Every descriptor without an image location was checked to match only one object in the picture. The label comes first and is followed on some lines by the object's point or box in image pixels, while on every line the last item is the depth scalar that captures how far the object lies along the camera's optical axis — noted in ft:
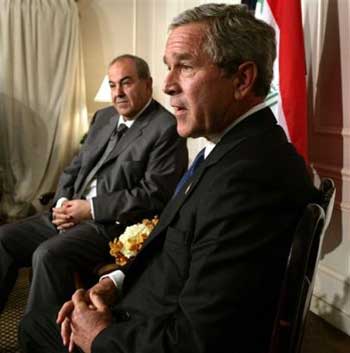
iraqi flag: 6.42
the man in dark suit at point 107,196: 5.80
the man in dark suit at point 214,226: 2.60
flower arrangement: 5.21
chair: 2.44
